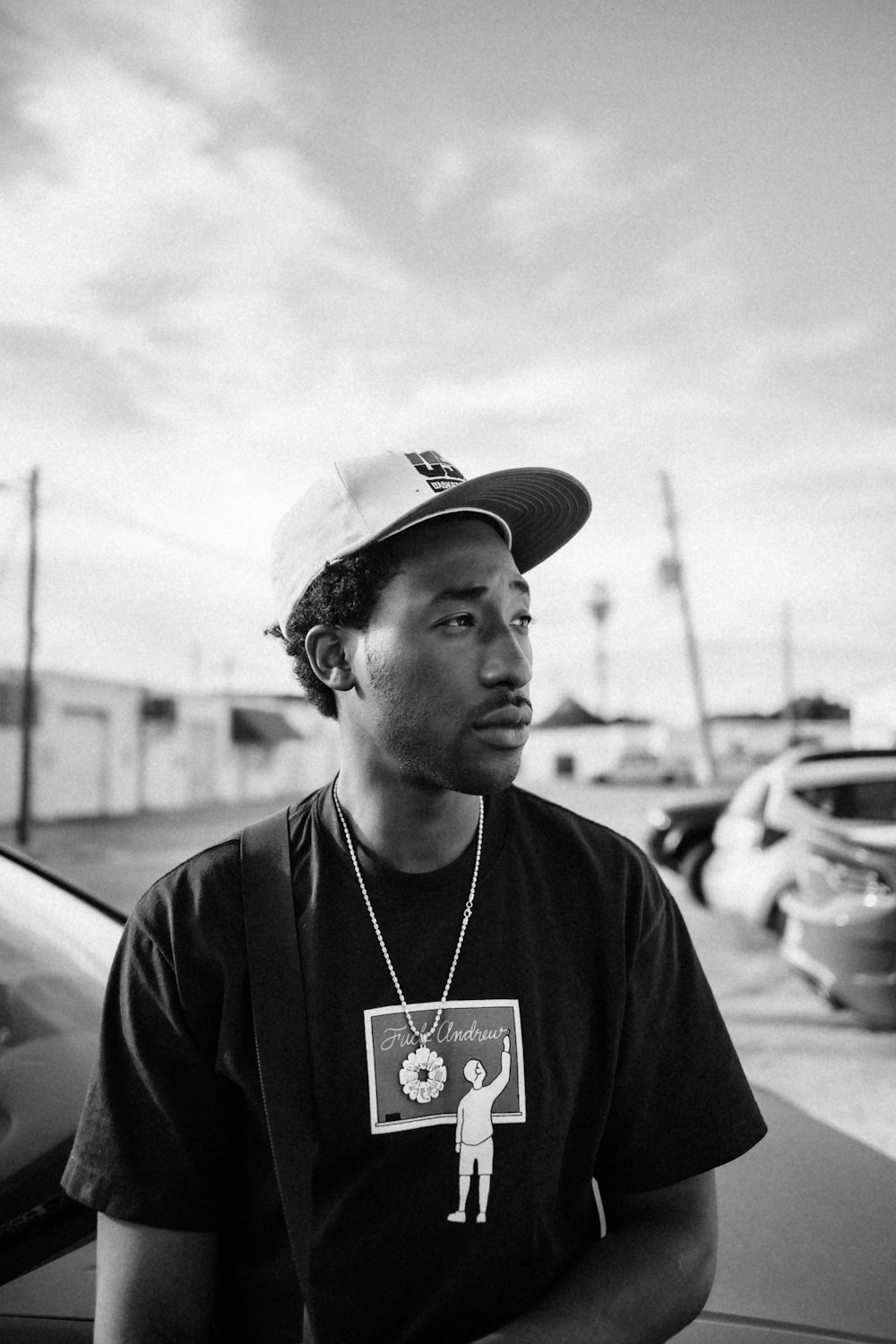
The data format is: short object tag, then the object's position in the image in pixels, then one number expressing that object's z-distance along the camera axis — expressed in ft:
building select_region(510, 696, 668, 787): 208.03
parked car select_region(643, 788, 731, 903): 34.58
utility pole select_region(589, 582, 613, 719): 212.02
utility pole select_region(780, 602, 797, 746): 181.68
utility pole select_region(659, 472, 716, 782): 99.19
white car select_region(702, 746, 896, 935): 23.27
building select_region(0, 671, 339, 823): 103.96
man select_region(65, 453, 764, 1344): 4.49
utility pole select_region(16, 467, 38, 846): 77.66
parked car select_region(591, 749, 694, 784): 170.09
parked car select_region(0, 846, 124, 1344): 5.66
